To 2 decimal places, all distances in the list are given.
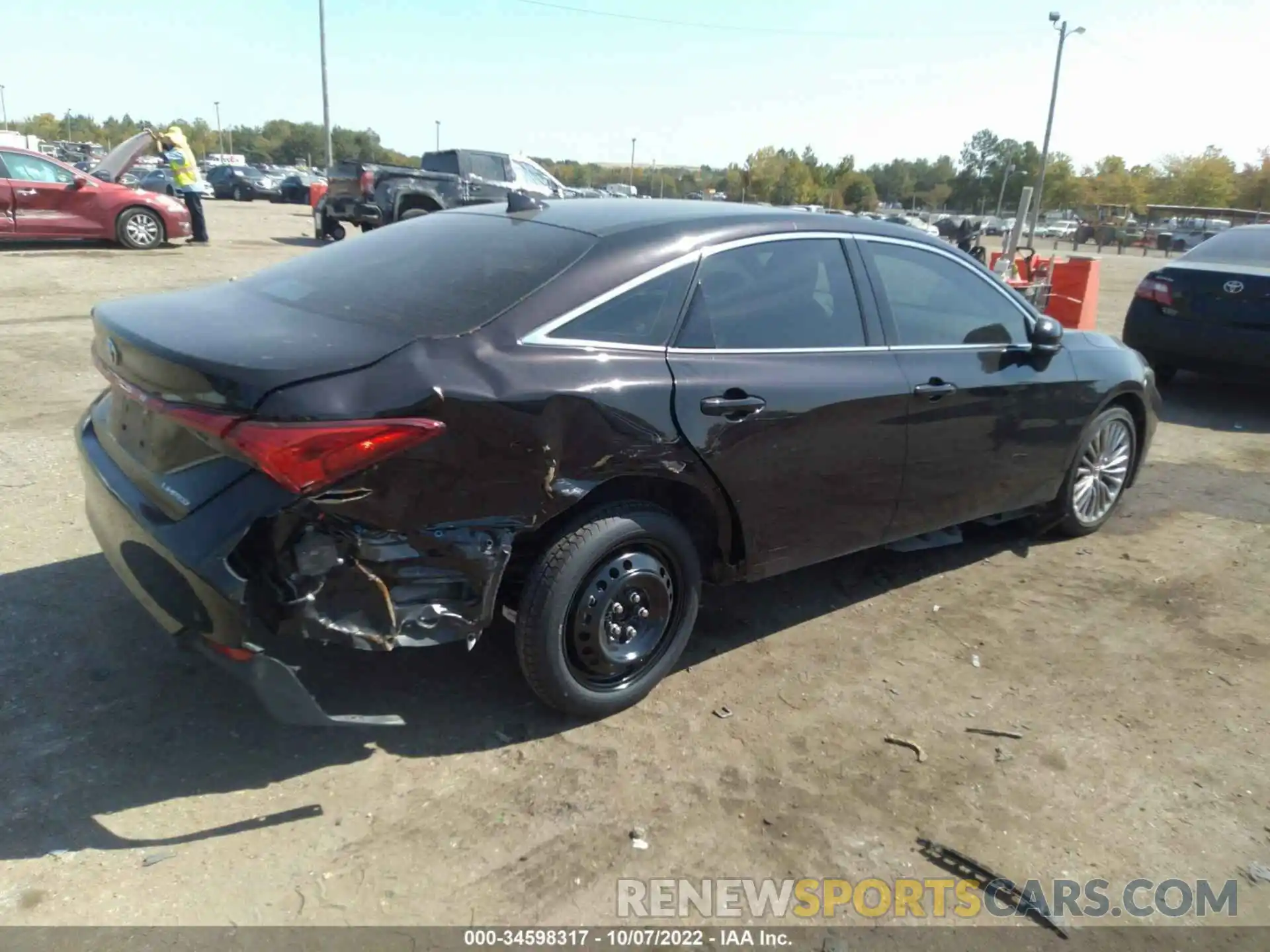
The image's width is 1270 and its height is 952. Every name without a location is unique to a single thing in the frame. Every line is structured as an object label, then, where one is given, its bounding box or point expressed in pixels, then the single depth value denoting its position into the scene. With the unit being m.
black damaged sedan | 2.55
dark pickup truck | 17.08
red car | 13.23
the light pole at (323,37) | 34.91
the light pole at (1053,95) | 39.25
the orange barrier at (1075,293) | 10.81
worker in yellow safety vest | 14.13
